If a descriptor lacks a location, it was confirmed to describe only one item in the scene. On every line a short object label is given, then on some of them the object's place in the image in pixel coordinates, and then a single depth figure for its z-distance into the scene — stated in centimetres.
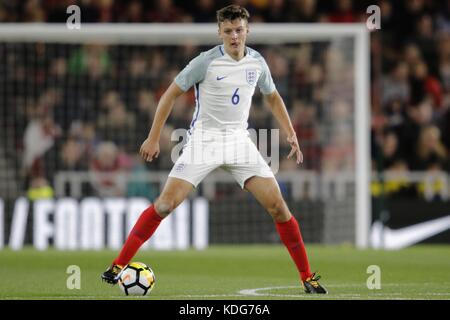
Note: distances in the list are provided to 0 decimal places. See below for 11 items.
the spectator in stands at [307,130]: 1886
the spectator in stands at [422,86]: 2056
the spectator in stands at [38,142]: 1859
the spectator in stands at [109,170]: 1826
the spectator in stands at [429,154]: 1892
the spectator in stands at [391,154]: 1902
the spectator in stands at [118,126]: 1903
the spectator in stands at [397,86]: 2056
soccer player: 943
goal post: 1767
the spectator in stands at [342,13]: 2088
